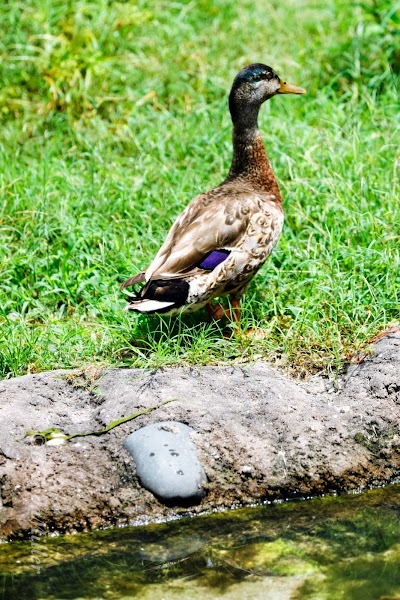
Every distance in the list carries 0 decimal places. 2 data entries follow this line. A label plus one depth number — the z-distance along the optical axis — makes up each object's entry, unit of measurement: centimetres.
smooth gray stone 785
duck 950
